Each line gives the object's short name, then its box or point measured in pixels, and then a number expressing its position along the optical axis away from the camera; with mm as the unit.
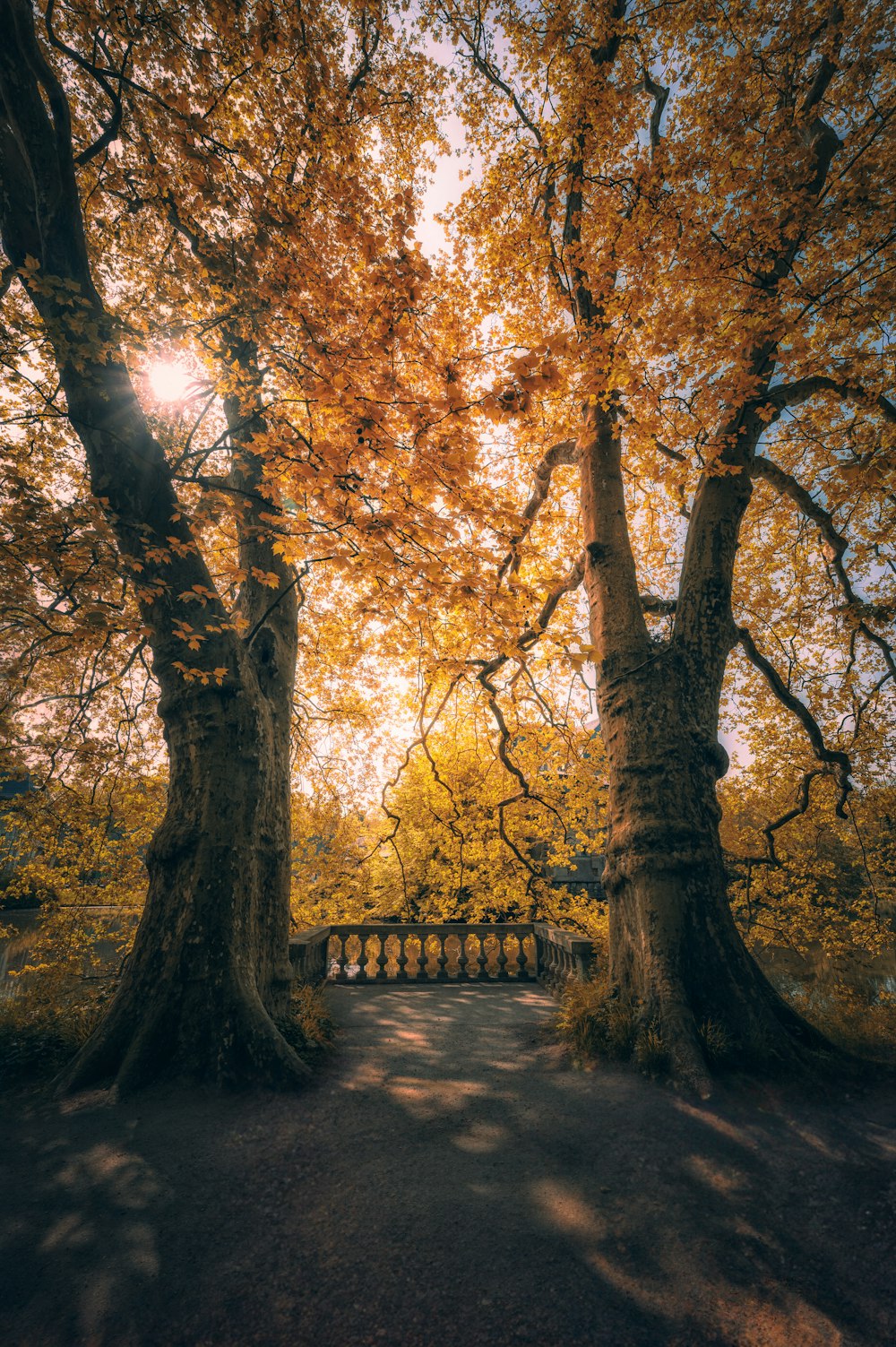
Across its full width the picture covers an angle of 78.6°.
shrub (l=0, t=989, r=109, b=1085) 4375
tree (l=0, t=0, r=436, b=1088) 4207
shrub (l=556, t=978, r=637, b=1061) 4742
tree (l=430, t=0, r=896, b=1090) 5027
